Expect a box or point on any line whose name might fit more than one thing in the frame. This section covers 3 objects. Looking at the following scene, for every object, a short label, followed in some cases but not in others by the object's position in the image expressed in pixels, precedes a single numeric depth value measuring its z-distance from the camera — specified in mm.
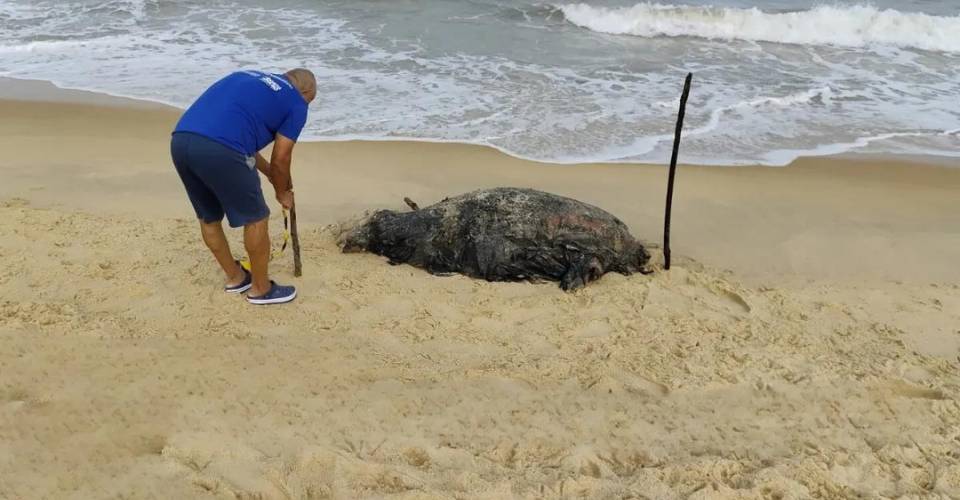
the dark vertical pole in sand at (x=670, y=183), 3830
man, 3096
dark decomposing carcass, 4133
